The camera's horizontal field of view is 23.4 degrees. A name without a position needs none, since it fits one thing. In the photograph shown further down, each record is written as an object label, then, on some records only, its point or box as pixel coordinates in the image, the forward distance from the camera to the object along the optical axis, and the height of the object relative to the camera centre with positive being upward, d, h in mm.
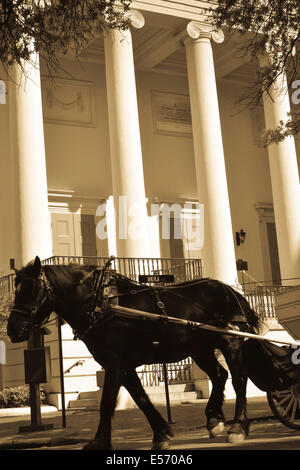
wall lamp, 28234 +1986
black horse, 6578 -279
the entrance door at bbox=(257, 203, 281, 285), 28625 +1720
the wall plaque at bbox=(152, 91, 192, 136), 28062 +7024
